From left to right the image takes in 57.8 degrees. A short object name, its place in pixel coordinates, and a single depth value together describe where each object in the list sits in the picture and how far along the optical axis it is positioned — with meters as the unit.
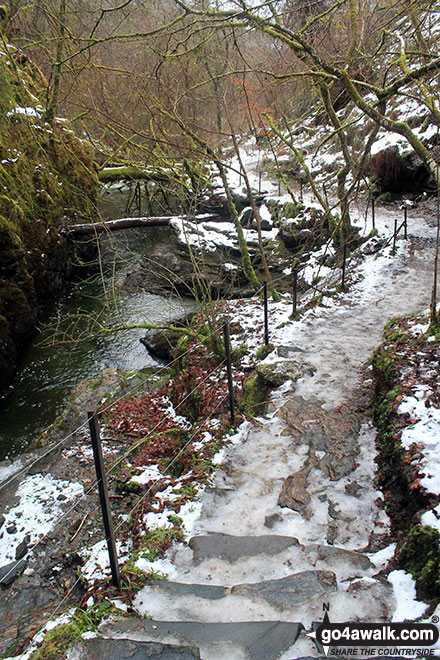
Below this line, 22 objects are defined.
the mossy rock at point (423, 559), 2.44
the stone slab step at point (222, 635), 2.20
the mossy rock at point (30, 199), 9.26
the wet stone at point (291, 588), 2.56
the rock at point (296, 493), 3.60
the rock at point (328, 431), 4.08
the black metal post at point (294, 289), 7.07
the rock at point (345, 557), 2.86
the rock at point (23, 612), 2.84
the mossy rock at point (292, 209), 14.20
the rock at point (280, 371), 5.64
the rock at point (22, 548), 4.34
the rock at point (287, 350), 6.33
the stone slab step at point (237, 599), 2.51
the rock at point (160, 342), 9.01
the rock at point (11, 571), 4.04
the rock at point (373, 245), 11.26
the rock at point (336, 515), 3.41
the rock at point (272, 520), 3.44
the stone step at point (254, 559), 2.88
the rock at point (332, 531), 3.21
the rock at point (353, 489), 3.68
